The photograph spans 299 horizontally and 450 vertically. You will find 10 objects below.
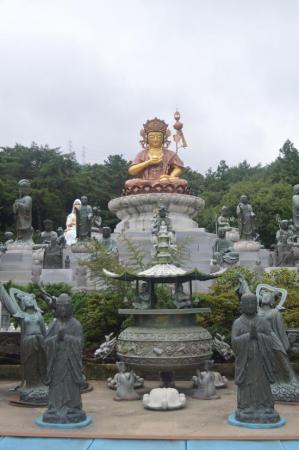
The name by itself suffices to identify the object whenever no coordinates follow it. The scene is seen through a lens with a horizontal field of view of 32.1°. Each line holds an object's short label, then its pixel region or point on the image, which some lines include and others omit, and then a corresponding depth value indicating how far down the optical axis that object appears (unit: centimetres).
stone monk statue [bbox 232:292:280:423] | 573
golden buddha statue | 2091
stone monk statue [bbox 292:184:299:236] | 1756
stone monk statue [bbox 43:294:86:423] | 573
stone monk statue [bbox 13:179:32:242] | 1803
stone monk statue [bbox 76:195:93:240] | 1900
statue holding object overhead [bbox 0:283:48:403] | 690
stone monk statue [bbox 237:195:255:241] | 1853
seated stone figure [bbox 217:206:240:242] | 2089
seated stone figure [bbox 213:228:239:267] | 1433
